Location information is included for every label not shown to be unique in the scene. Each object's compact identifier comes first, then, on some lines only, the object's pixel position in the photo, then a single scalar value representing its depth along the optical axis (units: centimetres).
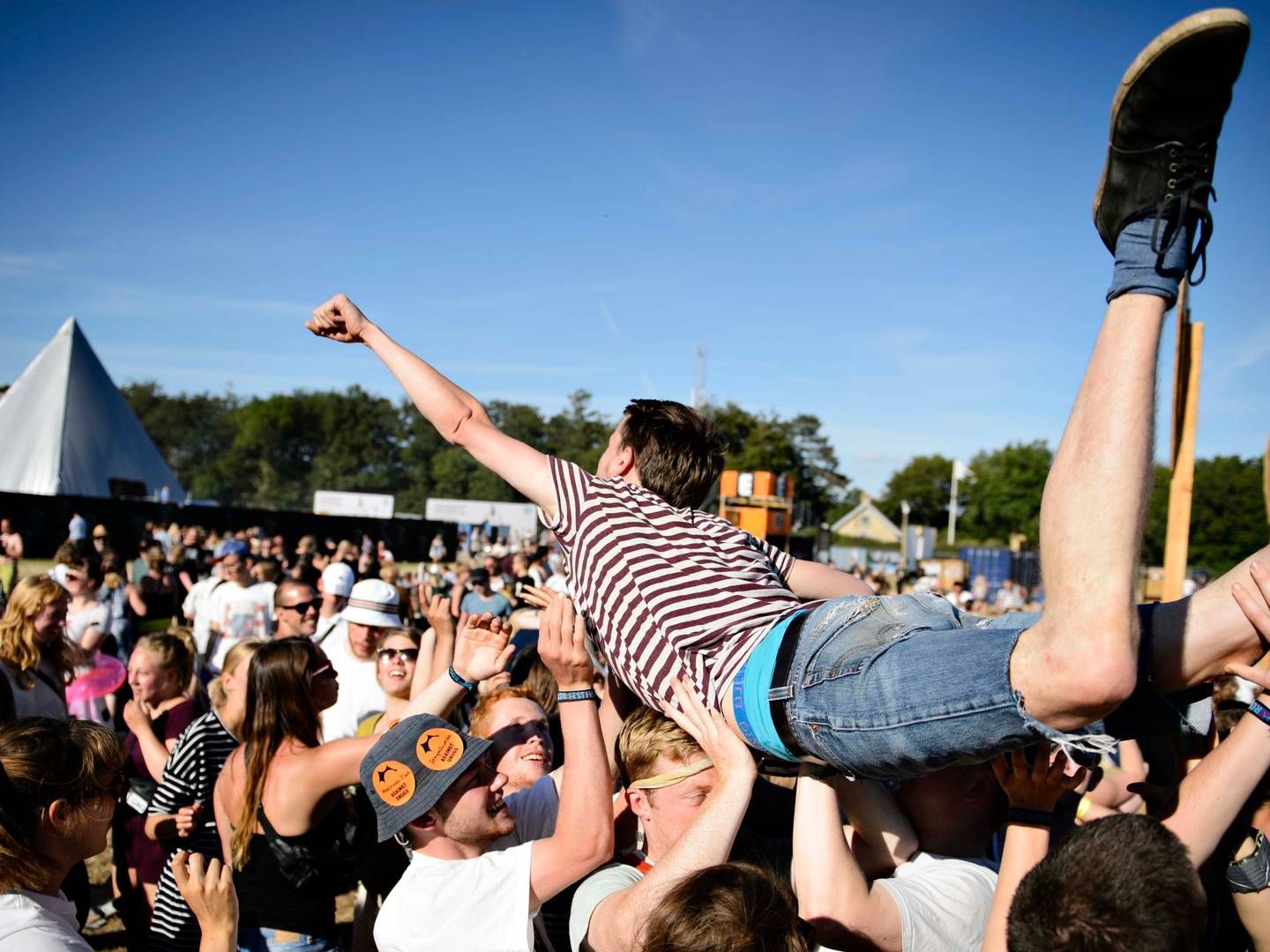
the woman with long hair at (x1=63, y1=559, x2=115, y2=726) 639
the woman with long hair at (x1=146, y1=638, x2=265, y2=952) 344
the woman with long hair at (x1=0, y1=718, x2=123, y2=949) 223
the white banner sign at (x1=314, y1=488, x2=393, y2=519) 4417
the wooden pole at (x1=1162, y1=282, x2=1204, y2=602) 608
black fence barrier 2603
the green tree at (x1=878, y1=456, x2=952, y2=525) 9175
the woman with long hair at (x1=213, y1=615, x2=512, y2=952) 321
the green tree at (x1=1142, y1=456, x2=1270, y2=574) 6000
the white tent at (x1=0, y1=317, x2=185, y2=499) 3609
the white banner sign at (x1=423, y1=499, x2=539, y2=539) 4472
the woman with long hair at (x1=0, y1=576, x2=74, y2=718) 469
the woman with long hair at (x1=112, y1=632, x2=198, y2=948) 421
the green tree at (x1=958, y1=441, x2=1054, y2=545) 7681
